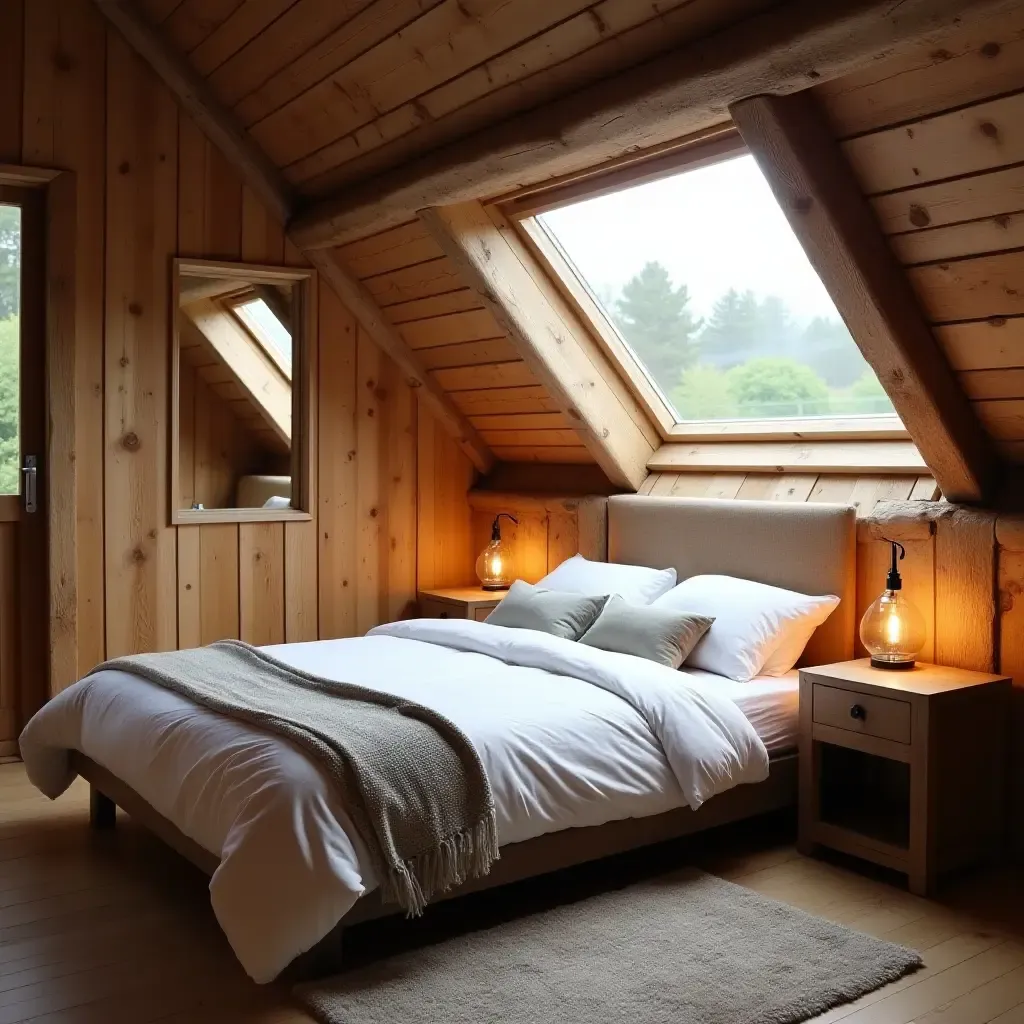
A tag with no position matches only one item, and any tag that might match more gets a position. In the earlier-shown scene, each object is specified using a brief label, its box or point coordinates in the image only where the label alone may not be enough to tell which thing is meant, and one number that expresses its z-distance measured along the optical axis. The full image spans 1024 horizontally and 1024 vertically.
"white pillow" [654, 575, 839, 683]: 3.53
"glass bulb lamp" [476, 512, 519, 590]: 5.04
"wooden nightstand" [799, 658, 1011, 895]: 2.96
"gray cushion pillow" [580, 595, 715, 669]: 3.53
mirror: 4.61
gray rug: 2.31
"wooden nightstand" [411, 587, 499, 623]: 4.78
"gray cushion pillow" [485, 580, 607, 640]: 3.88
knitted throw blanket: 2.44
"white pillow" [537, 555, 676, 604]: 4.10
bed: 2.32
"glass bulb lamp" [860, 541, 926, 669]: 3.28
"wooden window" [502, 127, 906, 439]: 3.66
